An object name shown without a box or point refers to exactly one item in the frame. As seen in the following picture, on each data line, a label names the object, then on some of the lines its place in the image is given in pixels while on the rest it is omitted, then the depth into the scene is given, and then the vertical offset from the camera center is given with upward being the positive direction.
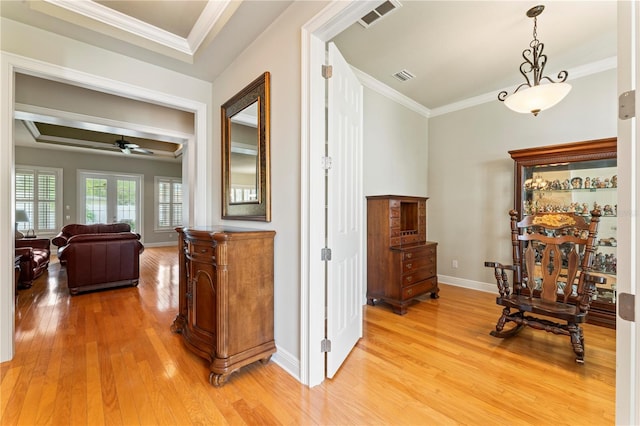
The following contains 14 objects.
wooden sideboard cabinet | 1.77 -0.63
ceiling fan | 5.69 +1.47
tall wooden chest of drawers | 3.11 -0.60
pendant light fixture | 2.11 +0.99
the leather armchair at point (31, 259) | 3.82 -0.73
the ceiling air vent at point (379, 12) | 2.11 +1.70
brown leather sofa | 3.67 -0.71
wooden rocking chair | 2.13 -0.66
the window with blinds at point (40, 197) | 6.68 +0.42
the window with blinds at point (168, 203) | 8.73 +0.33
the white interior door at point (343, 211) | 1.85 +0.01
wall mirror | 2.16 +0.55
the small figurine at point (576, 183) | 3.02 +0.33
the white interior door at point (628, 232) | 0.70 -0.06
